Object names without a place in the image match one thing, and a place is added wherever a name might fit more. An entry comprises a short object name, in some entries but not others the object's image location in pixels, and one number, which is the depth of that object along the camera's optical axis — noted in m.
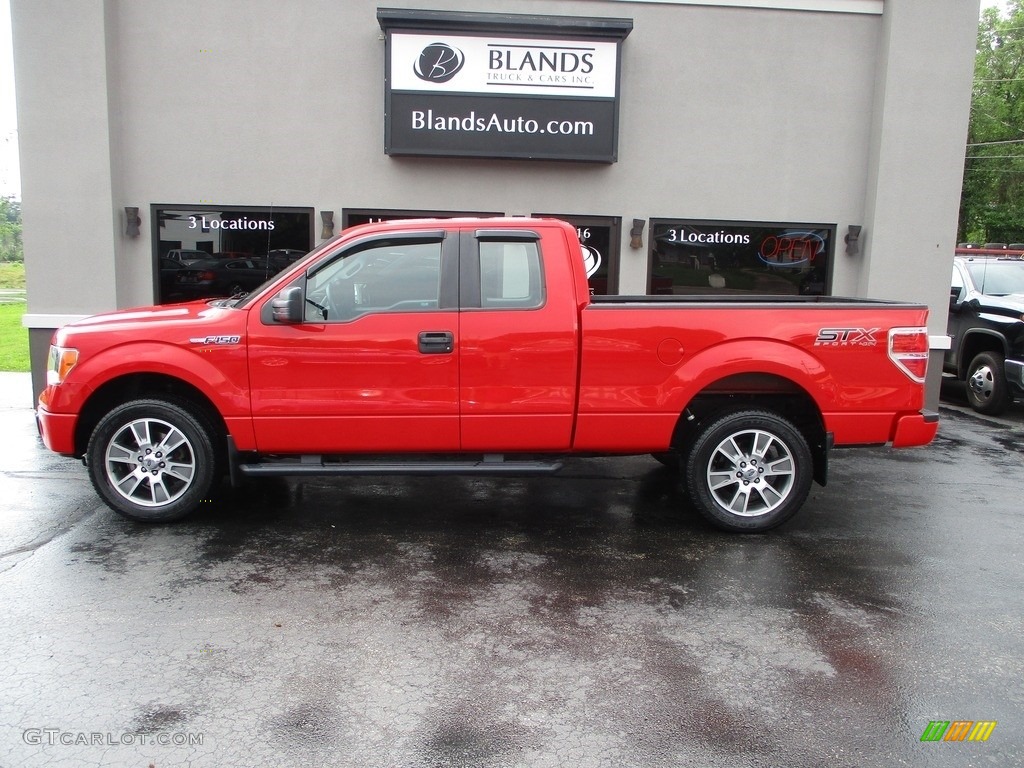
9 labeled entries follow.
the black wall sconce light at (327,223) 9.65
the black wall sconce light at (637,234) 9.81
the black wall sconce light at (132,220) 9.51
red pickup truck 5.65
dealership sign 9.40
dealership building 9.38
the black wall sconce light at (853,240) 10.02
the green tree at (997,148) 34.84
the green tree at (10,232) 48.44
